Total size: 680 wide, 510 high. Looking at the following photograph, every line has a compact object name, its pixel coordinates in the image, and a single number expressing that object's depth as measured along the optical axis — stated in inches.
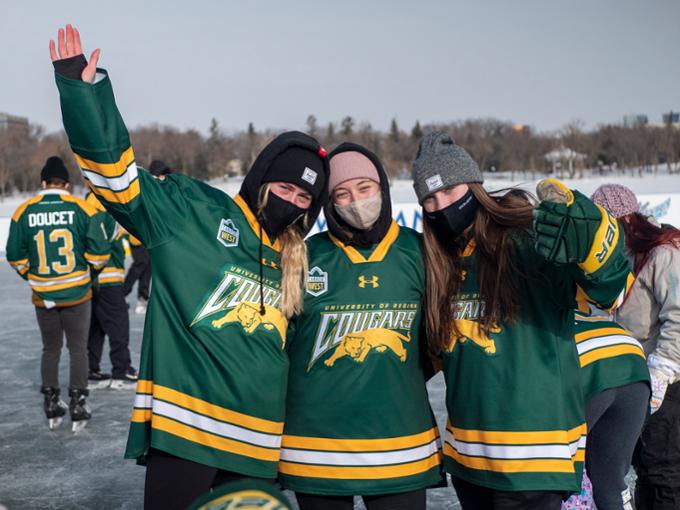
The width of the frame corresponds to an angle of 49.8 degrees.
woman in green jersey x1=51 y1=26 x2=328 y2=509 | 87.3
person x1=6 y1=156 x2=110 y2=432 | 210.8
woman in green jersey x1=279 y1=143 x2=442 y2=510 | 93.6
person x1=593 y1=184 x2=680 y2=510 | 113.9
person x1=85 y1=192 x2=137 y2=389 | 249.0
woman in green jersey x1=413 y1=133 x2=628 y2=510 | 88.0
